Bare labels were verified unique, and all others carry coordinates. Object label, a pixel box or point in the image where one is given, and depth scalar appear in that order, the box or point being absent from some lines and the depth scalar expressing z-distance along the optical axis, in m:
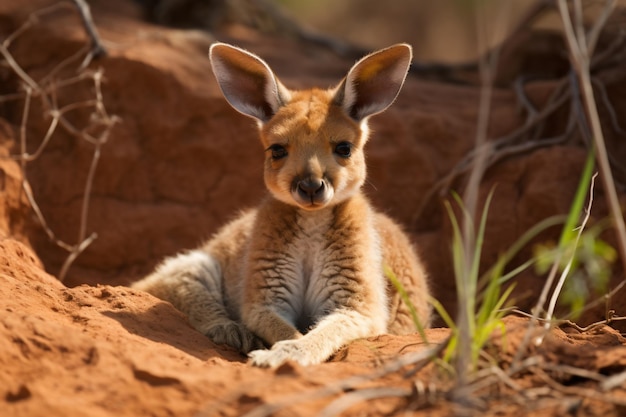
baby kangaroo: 9.61
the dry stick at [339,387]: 5.49
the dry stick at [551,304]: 7.18
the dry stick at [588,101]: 6.29
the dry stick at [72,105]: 12.91
